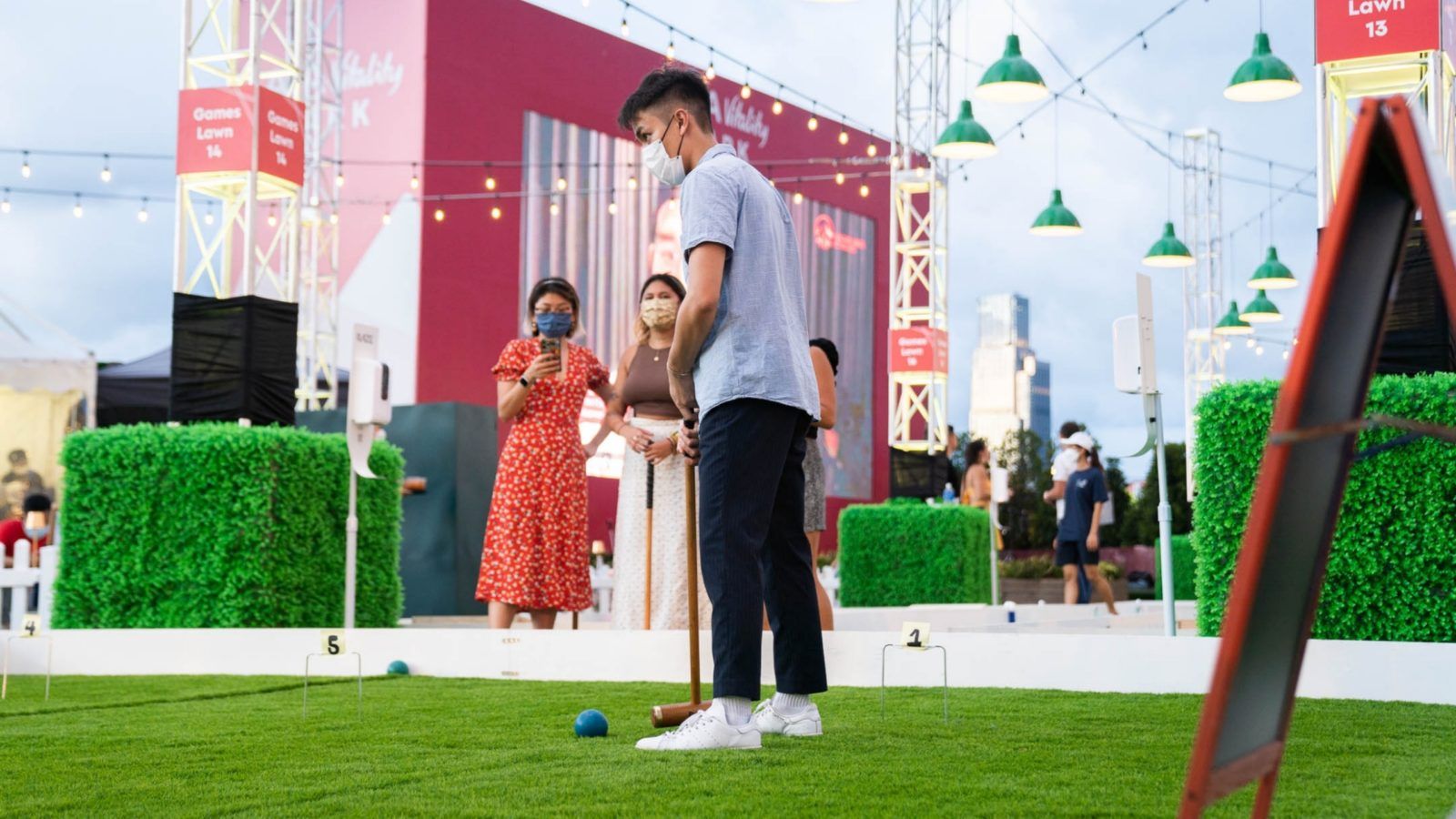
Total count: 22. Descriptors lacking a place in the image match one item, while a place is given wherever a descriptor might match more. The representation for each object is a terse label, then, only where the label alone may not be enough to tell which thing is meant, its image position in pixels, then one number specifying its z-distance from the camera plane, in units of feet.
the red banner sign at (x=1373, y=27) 21.12
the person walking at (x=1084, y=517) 32.24
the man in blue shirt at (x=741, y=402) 9.69
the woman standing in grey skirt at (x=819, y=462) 15.10
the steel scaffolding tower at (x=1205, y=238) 65.36
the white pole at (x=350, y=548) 19.39
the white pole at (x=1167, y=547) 17.49
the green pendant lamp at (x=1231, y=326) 65.41
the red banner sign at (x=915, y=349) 48.70
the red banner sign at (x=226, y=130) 28.19
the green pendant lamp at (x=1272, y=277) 57.98
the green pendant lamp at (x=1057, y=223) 46.14
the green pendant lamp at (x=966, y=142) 37.32
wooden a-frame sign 4.59
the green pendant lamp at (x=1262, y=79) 34.40
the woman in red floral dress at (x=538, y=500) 18.25
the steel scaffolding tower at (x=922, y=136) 49.08
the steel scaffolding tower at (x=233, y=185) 28.25
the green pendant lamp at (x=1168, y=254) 50.14
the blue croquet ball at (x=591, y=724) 10.37
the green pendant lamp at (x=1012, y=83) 34.60
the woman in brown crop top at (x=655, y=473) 16.89
